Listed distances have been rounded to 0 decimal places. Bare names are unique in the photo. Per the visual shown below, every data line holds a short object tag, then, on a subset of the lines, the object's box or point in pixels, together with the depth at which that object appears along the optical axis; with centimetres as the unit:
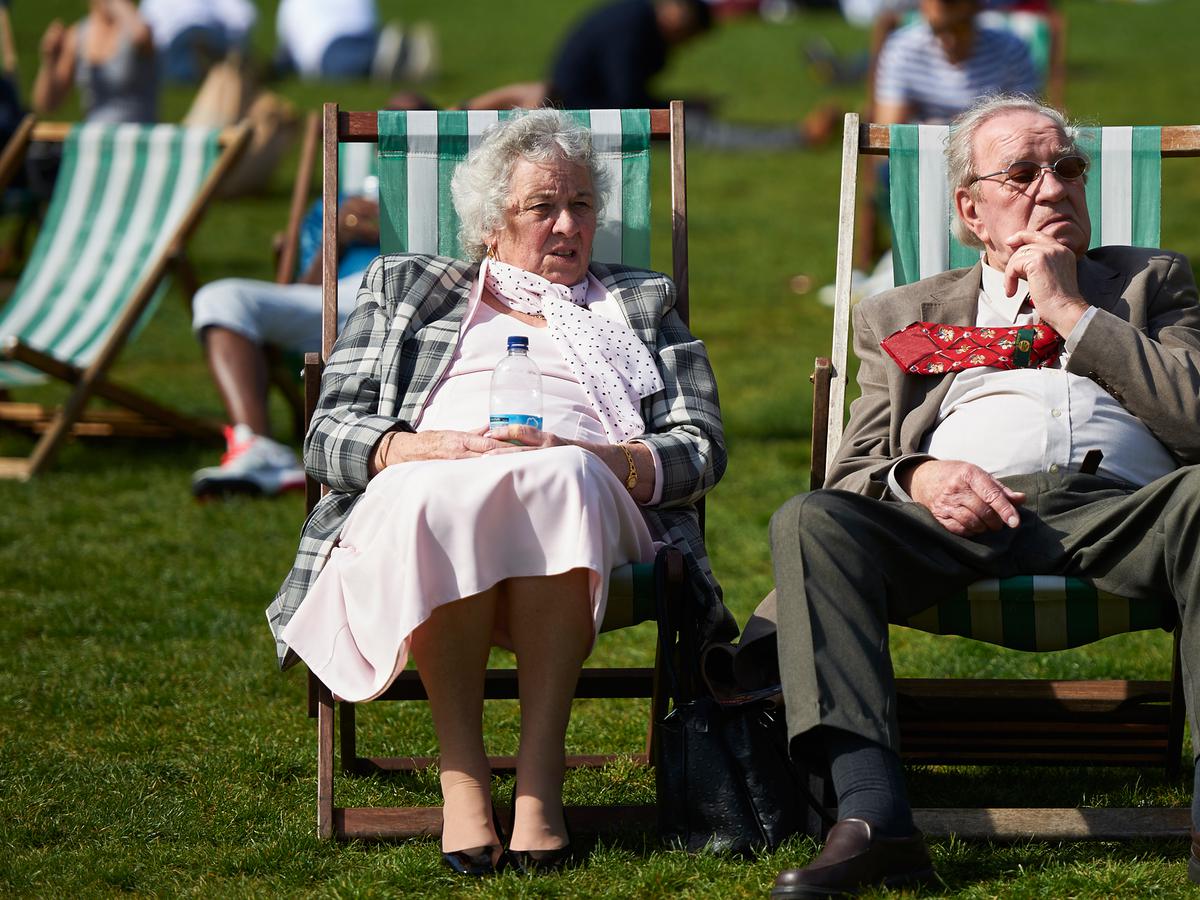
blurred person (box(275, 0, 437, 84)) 3400
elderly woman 574
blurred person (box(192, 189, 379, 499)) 1123
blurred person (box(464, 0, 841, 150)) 1748
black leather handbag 576
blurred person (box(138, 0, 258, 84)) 2827
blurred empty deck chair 1195
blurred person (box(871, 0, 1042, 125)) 1517
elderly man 545
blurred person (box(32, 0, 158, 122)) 1892
